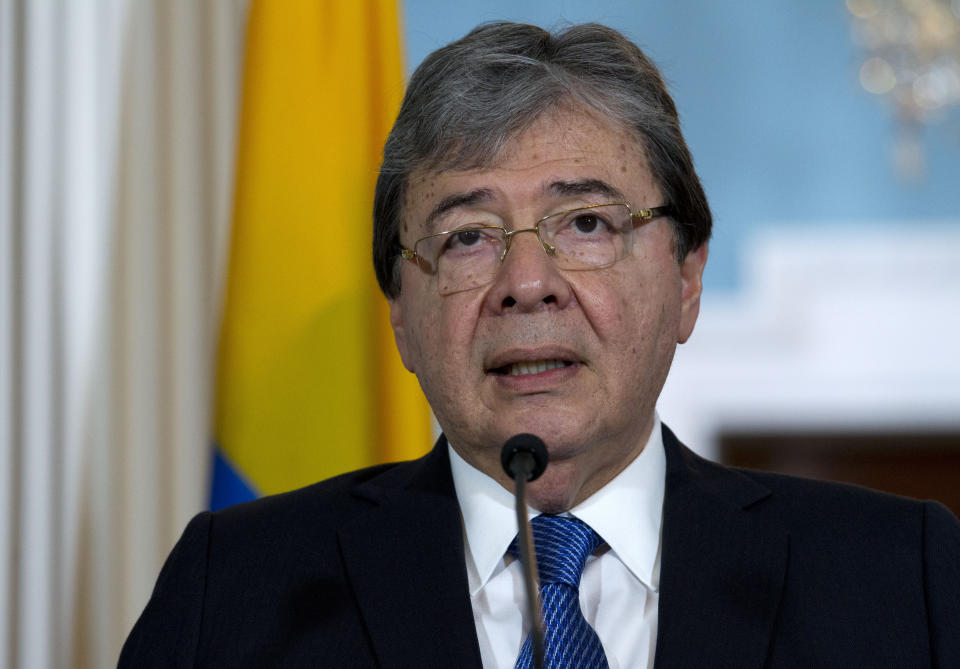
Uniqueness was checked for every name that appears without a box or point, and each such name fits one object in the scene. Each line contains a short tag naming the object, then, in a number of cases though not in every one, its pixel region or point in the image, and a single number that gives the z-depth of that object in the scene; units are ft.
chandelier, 24.68
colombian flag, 13.47
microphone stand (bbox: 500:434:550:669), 7.10
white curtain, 14.11
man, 8.97
